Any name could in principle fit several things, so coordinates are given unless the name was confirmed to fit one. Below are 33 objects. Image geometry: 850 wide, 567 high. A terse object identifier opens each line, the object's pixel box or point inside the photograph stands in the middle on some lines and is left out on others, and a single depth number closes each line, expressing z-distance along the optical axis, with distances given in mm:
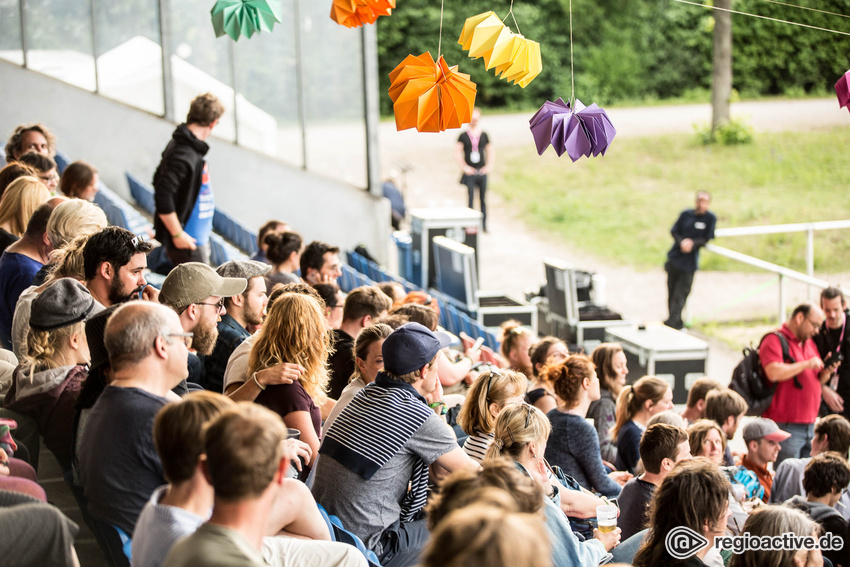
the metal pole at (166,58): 22141
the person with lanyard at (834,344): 14422
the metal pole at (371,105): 21984
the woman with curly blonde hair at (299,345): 7422
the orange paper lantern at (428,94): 8211
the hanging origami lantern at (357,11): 8867
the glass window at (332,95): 22109
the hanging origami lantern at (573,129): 8305
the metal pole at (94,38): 22500
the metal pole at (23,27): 22312
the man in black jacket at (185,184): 12437
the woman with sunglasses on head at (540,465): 6336
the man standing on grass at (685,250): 22859
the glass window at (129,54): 22422
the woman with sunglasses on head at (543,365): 9633
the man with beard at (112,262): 7969
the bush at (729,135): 46844
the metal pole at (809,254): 21603
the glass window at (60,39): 22453
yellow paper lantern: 8406
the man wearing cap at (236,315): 8539
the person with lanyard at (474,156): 30500
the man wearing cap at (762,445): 11072
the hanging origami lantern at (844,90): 8742
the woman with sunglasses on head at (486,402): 7855
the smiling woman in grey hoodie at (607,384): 11164
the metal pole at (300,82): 22156
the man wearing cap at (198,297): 7742
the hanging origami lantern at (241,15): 9484
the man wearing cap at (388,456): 6562
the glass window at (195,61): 22297
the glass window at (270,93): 22437
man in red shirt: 13625
